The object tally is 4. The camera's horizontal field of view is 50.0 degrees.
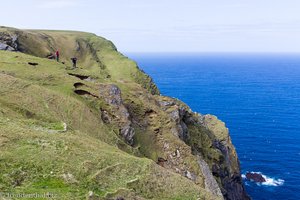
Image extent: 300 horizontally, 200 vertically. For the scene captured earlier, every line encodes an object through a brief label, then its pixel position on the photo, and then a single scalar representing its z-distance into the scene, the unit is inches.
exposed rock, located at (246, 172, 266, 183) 3297.2
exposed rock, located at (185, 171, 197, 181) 1653.5
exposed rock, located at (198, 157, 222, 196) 1654.8
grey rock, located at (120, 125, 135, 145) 1792.6
